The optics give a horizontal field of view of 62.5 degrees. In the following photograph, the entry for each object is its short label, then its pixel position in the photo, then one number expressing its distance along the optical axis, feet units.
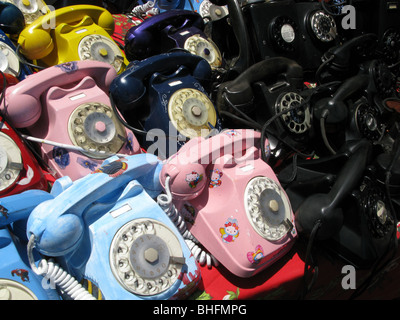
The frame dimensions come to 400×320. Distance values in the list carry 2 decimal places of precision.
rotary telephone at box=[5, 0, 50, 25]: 4.60
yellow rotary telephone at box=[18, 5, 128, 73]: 3.89
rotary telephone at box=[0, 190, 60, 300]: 2.16
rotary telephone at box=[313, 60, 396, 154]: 4.08
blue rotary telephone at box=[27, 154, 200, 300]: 2.31
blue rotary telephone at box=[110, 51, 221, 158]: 3.59
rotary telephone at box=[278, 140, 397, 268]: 2.98
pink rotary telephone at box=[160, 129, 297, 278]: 2.86
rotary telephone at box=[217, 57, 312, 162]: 3.92
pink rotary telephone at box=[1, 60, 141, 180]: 3.14
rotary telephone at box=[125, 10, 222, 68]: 4.71
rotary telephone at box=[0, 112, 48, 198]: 2.77
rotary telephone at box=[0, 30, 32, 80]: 3.58
